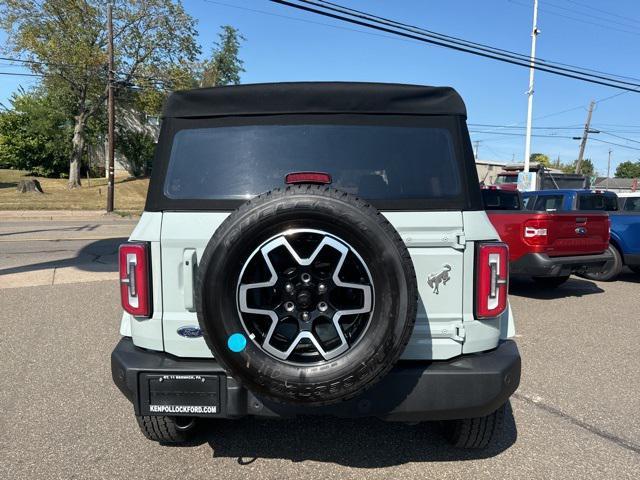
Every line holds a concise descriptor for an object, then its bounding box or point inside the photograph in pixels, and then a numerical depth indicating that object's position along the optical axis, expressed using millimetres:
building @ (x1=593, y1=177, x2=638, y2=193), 83500
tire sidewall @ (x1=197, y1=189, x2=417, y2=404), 2275
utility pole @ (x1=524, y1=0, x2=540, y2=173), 24823
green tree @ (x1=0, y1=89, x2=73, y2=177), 35812
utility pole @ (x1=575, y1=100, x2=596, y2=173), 44188
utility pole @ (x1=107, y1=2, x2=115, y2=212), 23156
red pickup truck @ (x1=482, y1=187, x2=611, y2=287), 7133
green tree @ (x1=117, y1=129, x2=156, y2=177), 41000
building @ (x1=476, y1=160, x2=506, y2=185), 40472
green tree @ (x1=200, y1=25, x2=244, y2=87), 59656
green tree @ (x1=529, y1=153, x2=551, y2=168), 100375
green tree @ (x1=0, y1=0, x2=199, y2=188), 29875
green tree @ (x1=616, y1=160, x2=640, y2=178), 112775
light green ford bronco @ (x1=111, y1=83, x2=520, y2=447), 2303
